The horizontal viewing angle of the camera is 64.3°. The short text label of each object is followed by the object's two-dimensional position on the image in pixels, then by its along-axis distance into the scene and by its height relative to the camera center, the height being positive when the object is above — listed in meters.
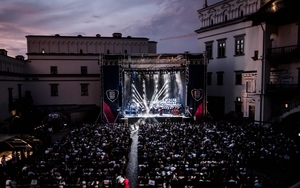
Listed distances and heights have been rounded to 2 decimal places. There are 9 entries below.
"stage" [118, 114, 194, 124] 31.06 -4.54
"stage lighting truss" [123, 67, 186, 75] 33.44 +1.90
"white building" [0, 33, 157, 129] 37.06 +2.42
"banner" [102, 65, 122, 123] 31.42 -1.19
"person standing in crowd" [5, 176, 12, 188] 11.35 -4.73
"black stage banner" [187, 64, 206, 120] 31.98 -0.73
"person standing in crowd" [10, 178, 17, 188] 11.32 -4.72
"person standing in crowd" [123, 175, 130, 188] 11.35 -4.72
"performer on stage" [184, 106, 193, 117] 31.89 -3.92
